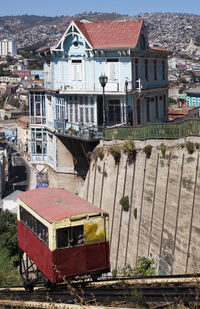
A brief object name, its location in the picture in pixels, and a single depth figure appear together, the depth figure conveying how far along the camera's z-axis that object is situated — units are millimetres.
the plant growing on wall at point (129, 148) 23109
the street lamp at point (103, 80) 23250
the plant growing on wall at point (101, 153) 25391
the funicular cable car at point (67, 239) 13961
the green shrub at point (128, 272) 18991
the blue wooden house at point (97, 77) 27312
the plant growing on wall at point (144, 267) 18770
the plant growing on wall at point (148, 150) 22031
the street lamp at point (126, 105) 25322
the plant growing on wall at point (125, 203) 22891
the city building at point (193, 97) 61356
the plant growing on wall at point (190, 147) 19516
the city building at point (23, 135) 127750
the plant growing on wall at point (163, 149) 21109
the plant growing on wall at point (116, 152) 24156
